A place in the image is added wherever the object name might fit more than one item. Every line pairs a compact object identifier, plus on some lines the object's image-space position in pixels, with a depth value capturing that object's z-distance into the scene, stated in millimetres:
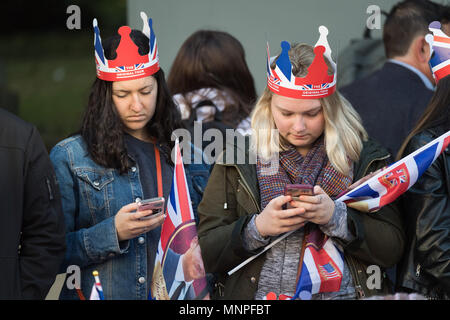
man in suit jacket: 9148
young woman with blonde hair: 6266
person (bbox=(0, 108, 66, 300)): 5953
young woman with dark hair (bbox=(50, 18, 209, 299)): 6684
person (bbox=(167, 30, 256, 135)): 9039
